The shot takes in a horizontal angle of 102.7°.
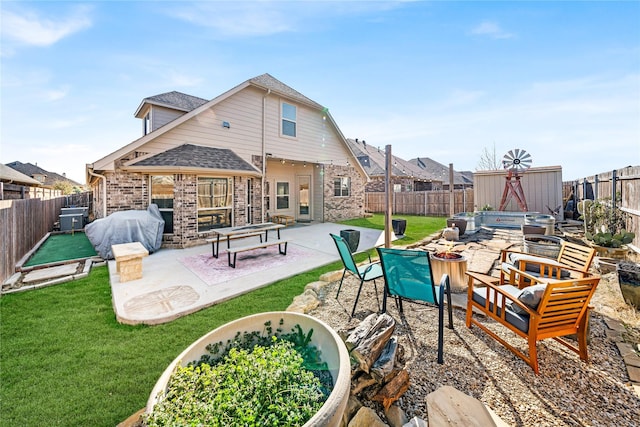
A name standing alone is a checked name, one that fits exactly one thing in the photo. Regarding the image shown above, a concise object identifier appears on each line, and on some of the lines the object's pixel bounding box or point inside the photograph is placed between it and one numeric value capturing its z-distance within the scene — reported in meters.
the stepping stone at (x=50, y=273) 5.32
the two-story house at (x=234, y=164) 7.99
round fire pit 4.31
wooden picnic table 6.78
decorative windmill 12.16
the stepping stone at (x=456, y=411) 1.72
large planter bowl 1.26
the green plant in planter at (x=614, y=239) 5.80
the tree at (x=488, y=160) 28.08
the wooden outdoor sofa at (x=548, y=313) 2.45
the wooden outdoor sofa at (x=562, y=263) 3.42
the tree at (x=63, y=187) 30.06
